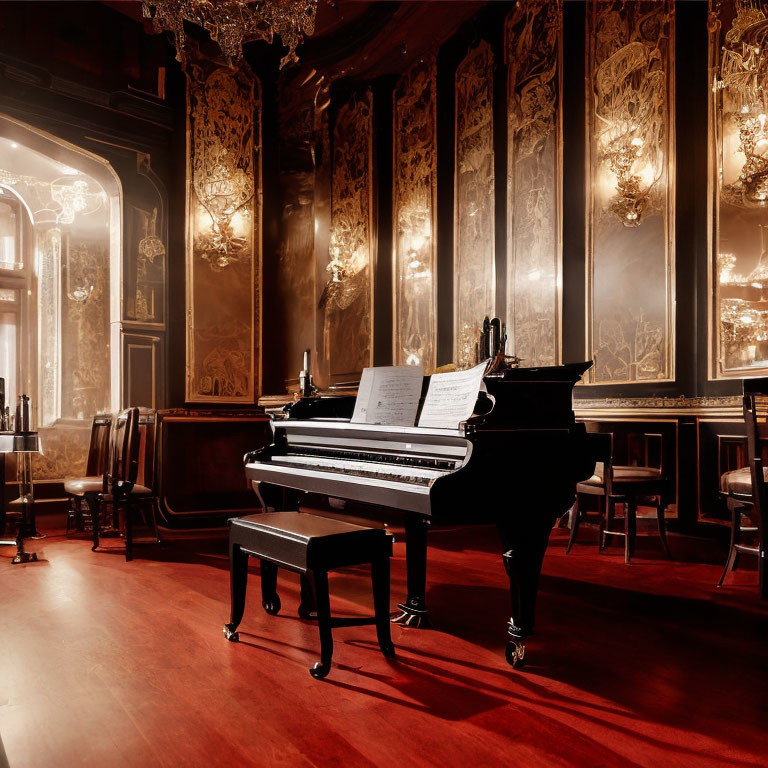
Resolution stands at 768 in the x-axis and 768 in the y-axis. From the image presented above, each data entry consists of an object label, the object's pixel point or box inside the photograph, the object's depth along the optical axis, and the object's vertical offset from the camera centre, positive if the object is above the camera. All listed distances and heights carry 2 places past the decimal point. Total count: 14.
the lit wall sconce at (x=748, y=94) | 4.56 +1.98
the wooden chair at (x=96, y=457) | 5.95 -0.58
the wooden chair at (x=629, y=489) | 4.62 -0.69
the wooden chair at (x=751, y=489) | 3.53 -0.56
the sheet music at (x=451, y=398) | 2.79 -0.04
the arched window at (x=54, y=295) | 7.73 +1.09
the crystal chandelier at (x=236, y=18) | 4.83 +2.67
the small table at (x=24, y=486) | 4.90 -0.79
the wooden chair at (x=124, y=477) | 5.16 -0.66
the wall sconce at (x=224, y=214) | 6.88 +1.78
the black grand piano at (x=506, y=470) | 2.68 -0.34
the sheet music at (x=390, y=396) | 3.22 -0.04
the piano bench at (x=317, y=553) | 2.63 -0.67
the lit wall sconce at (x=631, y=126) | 5.27 +2.07
